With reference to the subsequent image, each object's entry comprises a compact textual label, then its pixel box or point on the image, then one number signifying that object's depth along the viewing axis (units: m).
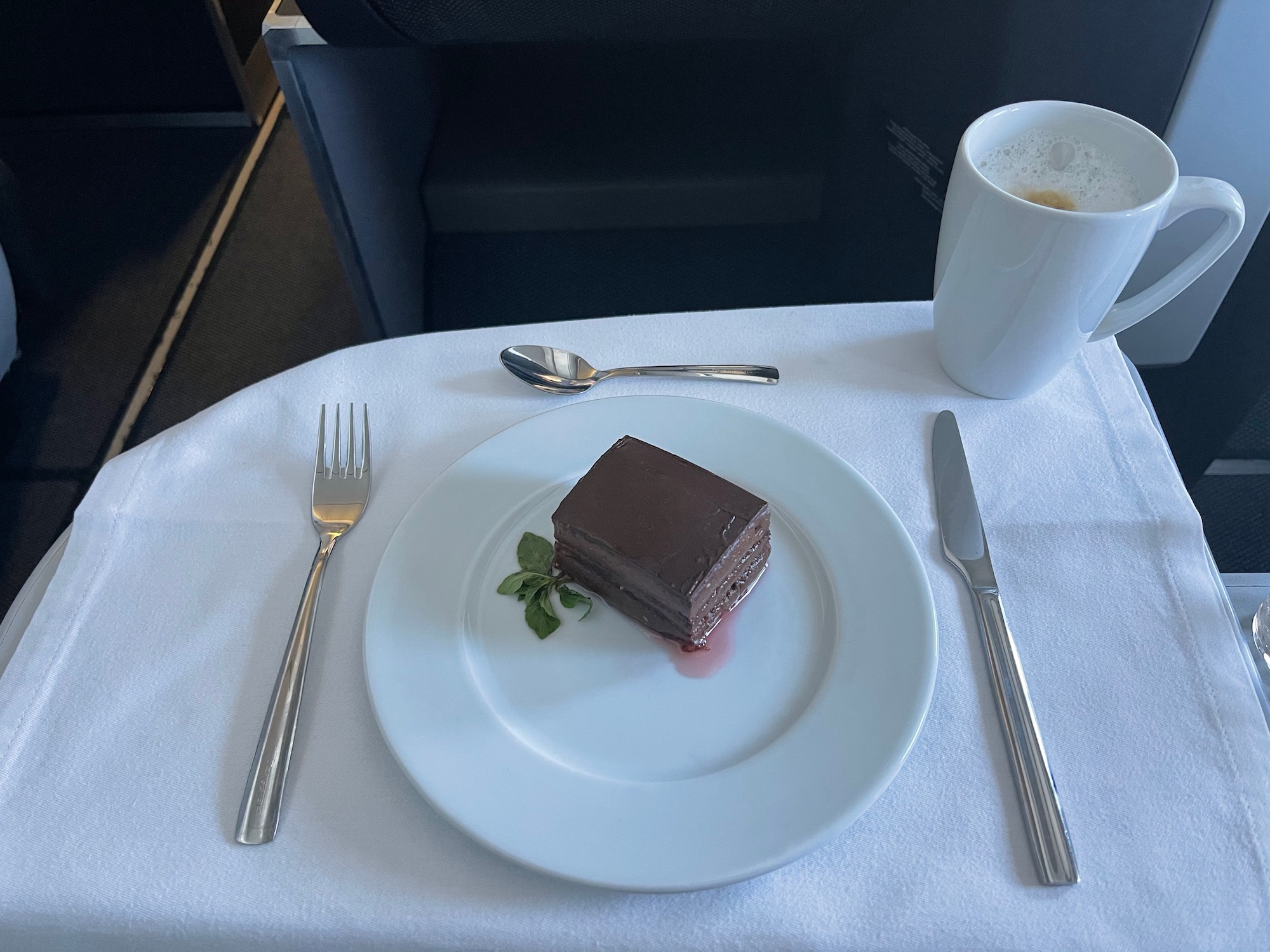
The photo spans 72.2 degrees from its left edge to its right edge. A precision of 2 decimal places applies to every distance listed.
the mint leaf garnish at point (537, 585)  0.55
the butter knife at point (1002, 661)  0.46
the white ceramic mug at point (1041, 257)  0.57
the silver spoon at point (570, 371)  0.69
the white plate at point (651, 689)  0.45
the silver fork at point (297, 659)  0.48
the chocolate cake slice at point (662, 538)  0.51
